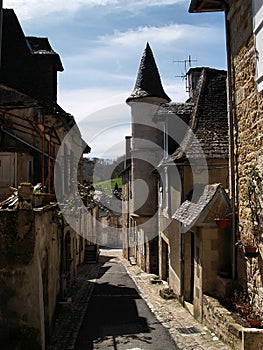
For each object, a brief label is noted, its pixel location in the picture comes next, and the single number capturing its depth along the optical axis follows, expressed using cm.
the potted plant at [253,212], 774
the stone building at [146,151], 2078
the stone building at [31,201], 805
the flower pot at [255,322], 706
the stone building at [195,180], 1002
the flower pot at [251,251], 784
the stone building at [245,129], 762
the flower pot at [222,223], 925
